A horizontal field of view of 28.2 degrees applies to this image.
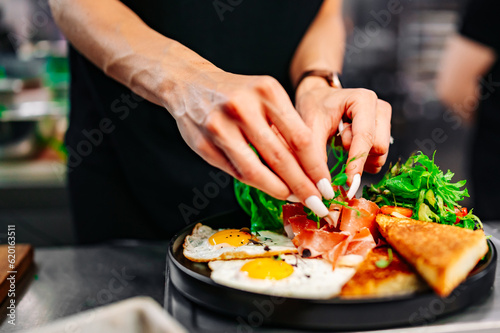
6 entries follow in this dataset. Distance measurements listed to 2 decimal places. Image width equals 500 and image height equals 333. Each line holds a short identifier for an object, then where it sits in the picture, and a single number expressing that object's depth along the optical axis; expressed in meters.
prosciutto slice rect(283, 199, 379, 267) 0.81
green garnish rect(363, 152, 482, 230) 0.86
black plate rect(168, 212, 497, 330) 0.73
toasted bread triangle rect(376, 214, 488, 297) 0.74
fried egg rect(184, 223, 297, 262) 0.82
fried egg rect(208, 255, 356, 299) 0.75
